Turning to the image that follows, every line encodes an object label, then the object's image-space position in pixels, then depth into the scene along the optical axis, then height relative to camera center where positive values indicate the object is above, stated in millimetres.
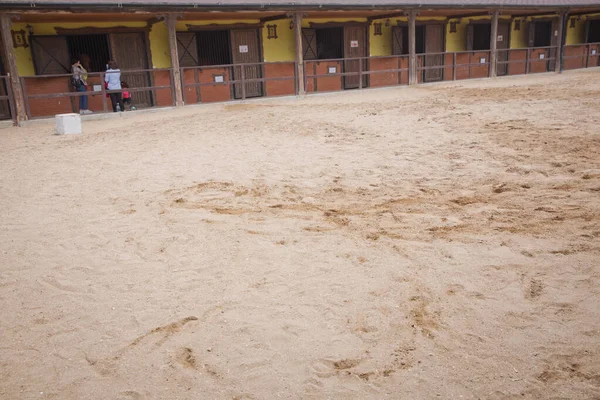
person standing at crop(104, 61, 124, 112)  13719 +198
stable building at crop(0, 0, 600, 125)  13578 +1035
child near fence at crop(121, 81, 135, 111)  14234 -380
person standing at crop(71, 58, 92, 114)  13520 +134
